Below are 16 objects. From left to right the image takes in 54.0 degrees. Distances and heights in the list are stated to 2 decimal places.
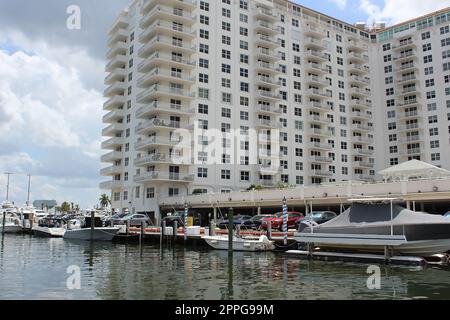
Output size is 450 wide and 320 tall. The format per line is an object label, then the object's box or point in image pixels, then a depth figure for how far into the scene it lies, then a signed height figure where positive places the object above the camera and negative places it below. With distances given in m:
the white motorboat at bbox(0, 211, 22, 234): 70.94 -1.38
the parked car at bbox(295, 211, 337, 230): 39.22 -0.39
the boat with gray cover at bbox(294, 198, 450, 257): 25.98 -1.22
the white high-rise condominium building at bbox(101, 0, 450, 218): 72.38 +21.72
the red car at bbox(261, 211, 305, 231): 41.12 -0.78
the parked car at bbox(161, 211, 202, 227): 50.29 -0.67
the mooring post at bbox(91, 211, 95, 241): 44.54 -0.82
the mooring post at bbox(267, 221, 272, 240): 35.23 -1.58
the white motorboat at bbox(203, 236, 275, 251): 34.50 -2.49
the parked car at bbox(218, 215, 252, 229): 45.47 -0.87
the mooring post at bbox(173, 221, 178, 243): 40.58 -1.50
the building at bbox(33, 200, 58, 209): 168.75 +4.76
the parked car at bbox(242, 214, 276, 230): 43.53 -1.05
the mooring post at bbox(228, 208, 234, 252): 31.33 -1.09
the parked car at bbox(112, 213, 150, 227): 52.59 -0.74
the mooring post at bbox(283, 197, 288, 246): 34.05 -0.92
